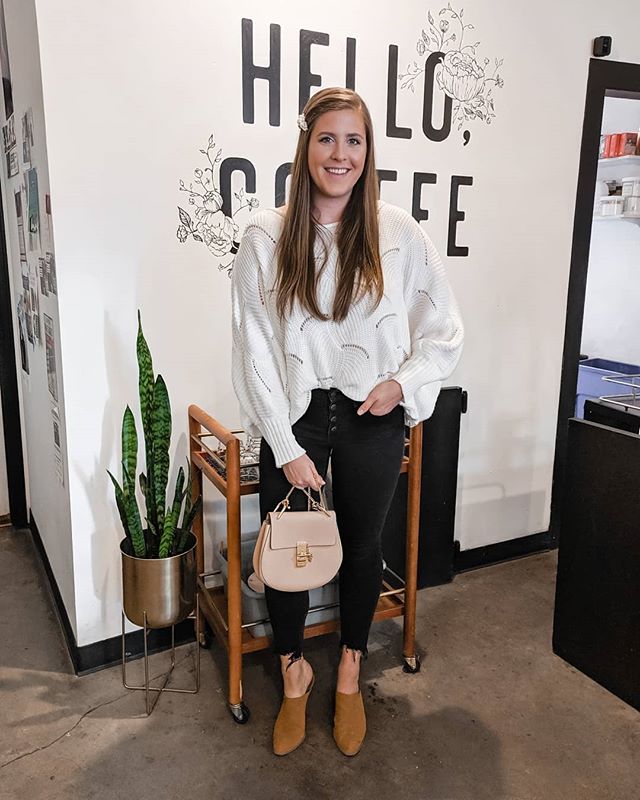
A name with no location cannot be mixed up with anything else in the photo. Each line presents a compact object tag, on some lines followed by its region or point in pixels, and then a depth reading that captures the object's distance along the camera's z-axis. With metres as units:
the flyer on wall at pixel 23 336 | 2.63
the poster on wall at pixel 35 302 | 2.25
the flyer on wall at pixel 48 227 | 1.85
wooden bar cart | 1.77
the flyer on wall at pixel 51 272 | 1.87
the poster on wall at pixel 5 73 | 2.20
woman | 1.58
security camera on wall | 2.50
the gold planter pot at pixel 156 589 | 1.84
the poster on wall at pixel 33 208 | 2.02
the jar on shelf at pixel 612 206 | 3.72
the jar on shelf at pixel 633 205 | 3.64
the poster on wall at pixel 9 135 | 2.30
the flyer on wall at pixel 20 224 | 2.35
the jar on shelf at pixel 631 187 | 3.62
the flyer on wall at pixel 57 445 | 2.10
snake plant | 1.84
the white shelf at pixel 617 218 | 3.73
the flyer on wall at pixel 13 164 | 2.32
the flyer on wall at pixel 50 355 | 2.02
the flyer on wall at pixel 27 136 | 1.97
